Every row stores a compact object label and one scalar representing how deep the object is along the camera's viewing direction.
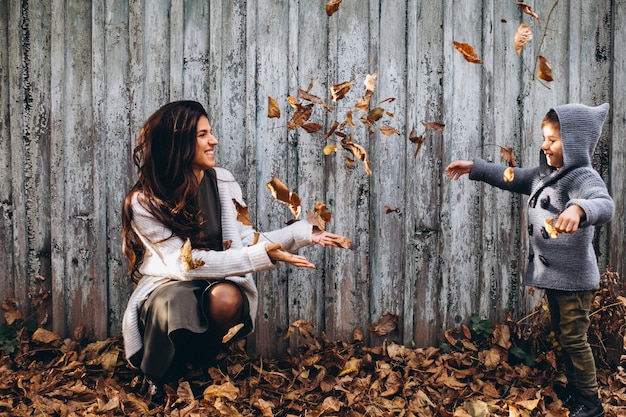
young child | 2.40
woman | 2.47
